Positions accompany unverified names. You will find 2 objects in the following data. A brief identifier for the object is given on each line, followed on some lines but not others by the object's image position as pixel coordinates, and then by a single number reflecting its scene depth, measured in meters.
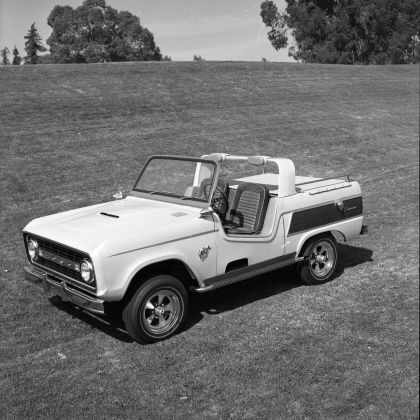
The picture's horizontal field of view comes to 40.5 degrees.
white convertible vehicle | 5.03
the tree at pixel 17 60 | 49.06
